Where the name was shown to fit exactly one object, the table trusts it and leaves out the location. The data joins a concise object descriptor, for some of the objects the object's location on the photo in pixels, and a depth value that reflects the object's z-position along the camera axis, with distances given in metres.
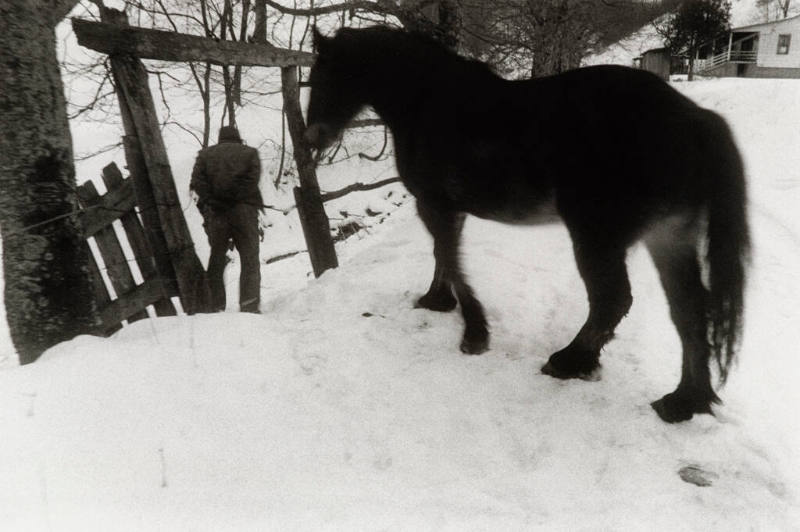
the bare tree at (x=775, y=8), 50.73
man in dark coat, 4.64
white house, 31.69
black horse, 2.46
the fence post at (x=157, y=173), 3.65
